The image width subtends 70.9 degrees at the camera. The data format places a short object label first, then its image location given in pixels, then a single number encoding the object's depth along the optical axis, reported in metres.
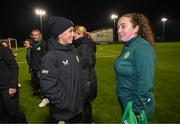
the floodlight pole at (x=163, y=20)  31.45
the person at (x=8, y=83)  2.44
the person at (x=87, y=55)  2.48
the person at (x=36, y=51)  3.88
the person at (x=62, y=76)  1.72
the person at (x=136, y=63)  1.58
